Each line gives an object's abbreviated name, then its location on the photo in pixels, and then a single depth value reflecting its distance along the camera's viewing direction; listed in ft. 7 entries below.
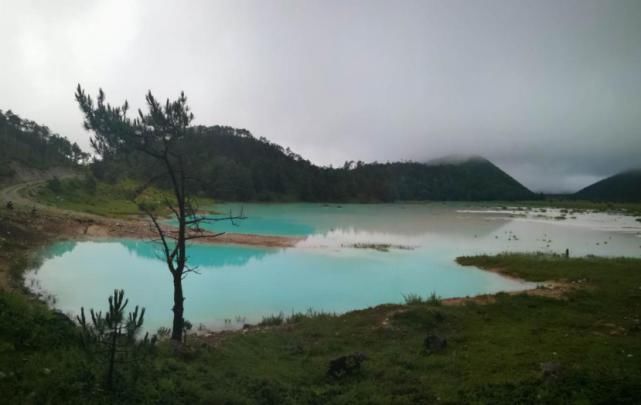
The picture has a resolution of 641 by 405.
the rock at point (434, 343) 34.97
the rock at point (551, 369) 25.55
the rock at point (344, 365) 29.27
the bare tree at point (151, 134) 35.12
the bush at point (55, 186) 199.11
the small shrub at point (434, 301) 54.41
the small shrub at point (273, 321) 50.15
